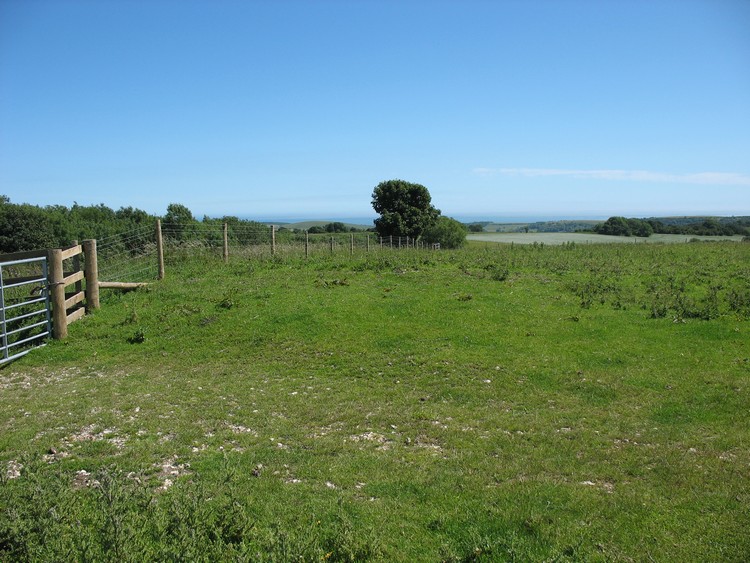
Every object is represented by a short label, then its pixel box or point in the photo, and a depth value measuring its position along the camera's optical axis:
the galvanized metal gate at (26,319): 11.29
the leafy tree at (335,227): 93.07
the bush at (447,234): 55.44
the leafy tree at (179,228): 24.58
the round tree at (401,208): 69.73
